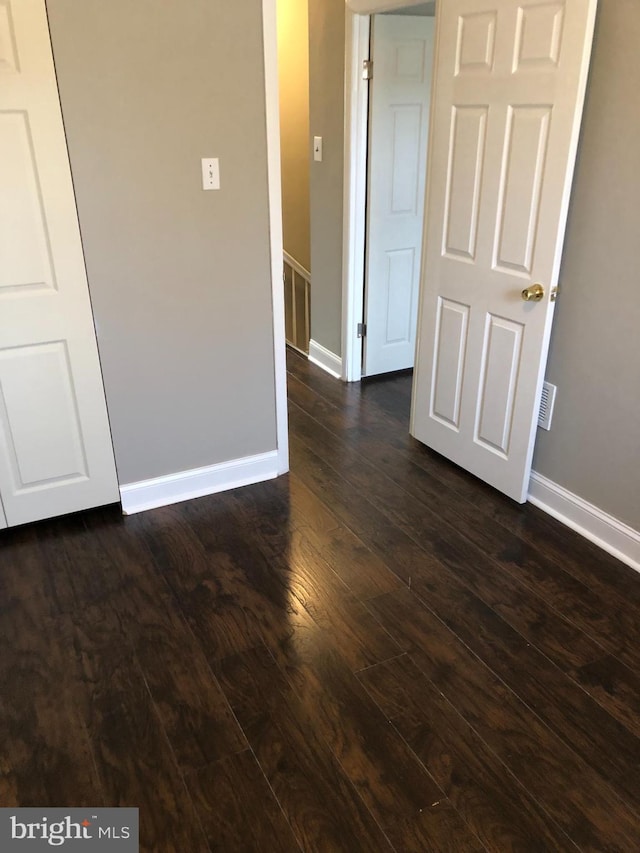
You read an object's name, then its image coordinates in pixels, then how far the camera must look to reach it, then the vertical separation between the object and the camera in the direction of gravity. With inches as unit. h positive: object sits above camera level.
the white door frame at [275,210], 95.1 -10.3
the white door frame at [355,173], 133.7 -7.1
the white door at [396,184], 138.4 -9.4
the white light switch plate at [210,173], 97.5 -4.8
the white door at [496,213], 90.0 -10.6
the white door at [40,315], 84.2 -22.8
